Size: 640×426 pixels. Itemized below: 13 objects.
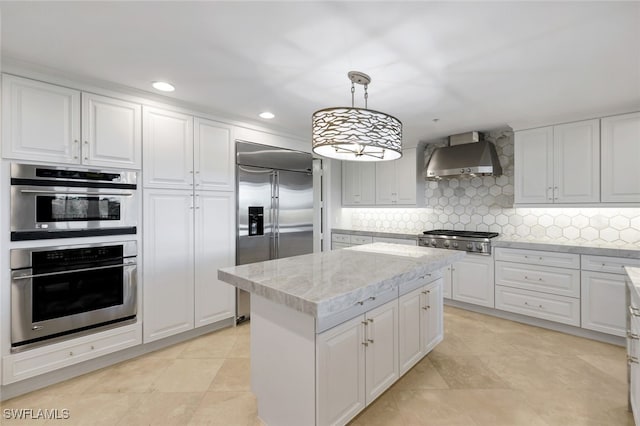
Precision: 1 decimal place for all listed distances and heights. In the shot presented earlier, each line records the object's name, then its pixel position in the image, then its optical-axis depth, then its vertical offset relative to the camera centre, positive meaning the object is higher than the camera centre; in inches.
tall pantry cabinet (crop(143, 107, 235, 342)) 103.7 -3.8
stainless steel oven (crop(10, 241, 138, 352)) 80.2 -24.2
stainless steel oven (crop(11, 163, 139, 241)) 79.9 +2.8
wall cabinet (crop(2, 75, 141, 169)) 78.6 +25.9
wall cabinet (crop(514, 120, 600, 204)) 118.6 +21.1
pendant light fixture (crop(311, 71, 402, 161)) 67.9 +20.2
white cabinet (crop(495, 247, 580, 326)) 116.7 -31.2
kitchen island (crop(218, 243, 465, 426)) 56.5 -27.3
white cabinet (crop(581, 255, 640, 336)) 106.4 -31.1
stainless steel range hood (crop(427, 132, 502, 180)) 139.3 +27.0
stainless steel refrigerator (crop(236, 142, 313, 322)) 129.9 +3.4
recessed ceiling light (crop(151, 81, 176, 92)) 92.9 +41.6
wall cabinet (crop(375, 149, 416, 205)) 172.9 +19.3
